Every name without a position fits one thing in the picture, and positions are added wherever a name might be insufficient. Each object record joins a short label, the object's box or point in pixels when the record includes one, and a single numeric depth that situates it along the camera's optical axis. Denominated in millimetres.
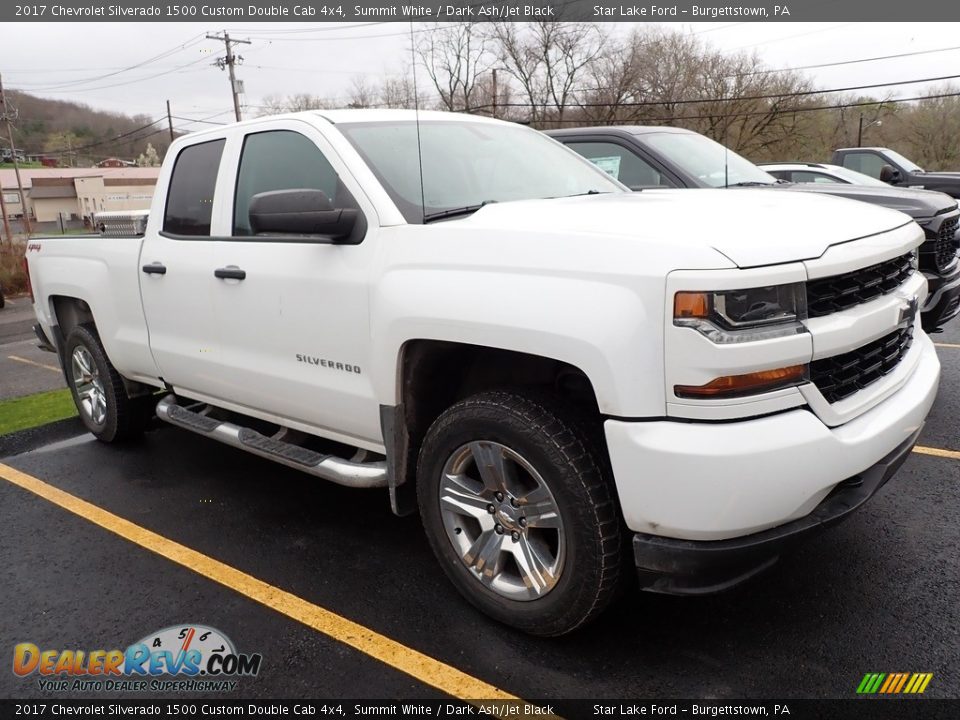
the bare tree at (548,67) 46938
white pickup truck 2209
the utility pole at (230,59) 47656
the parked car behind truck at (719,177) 4961
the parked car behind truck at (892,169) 11891
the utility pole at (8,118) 40000
